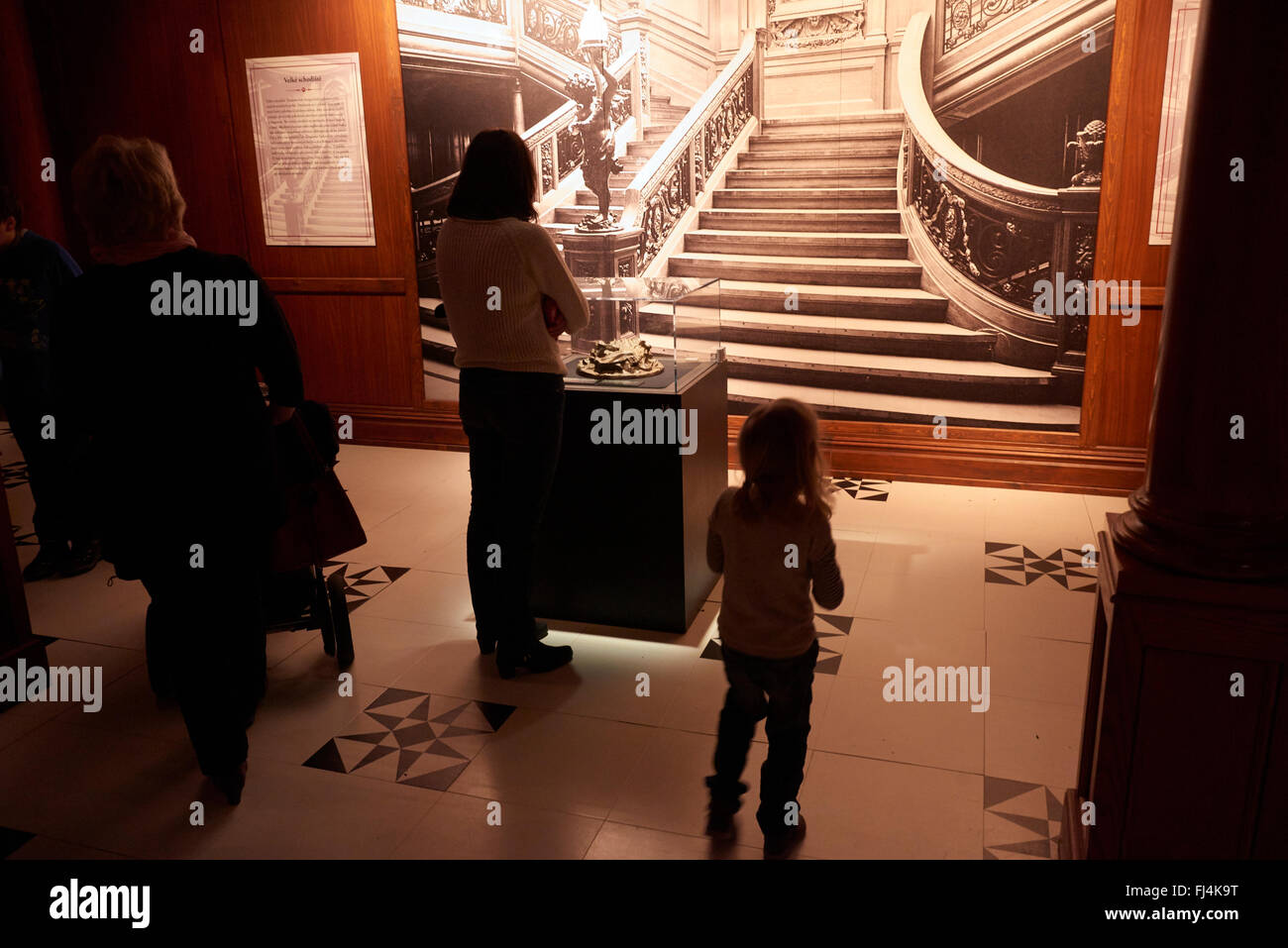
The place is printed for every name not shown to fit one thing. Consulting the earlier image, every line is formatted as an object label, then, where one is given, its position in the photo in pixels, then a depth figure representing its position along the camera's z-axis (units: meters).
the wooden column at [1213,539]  1.48
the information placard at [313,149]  5.66
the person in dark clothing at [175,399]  2.08
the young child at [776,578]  1.97
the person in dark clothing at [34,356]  3.64
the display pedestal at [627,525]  3.23
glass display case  3.34
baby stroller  2.87
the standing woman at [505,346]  2.67
